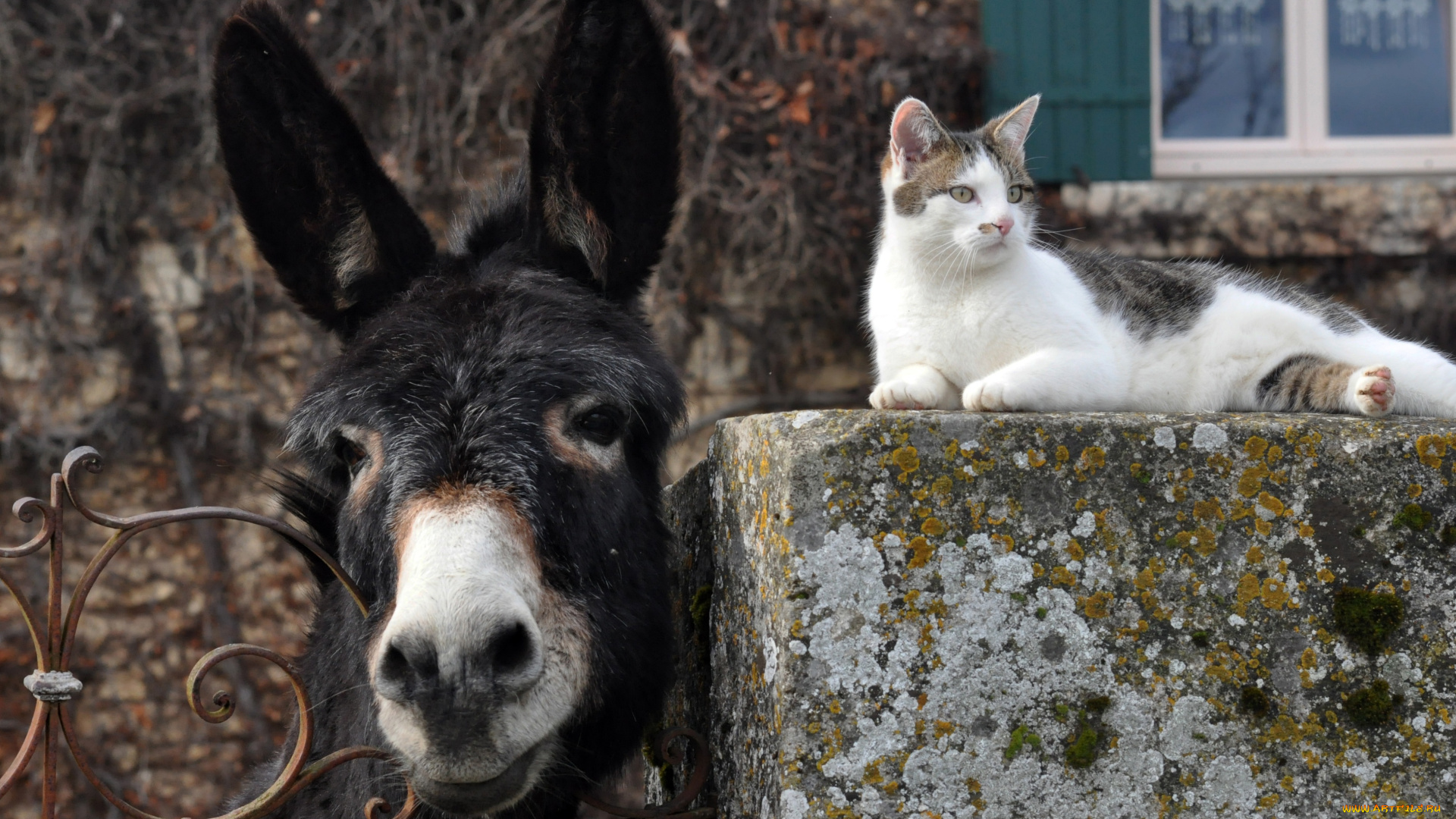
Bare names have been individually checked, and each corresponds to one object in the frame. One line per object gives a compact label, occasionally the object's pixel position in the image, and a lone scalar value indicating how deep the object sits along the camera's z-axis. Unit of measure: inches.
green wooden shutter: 245.9
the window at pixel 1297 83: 259.4
